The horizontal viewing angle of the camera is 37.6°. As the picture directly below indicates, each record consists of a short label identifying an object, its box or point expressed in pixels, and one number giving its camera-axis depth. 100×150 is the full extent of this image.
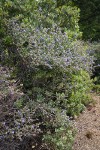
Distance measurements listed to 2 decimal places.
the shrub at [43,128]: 1.67
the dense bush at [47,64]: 1.89
